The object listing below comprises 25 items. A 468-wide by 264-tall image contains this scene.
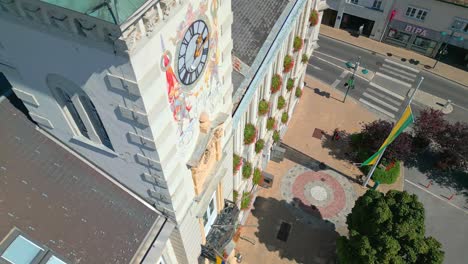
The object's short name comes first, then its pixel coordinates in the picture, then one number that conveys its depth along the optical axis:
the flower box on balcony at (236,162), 28.60
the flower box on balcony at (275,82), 32.91
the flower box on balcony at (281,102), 37.59
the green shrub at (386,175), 43.12
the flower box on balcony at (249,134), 30.11
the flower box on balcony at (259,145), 34.94
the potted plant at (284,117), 42.32
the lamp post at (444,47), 56.09
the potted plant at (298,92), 47.37
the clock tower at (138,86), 11.62
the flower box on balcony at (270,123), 36.71
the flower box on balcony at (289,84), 38.72
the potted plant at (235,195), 31.69
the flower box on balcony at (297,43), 35.81
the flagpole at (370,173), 39.67
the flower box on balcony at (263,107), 31.41
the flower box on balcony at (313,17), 39.19
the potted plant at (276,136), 41.62
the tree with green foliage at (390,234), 27.38
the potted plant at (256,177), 37.55
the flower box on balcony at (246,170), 32.78
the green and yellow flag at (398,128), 31.81
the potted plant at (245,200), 35.59
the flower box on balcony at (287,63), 34.72
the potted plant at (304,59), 42.81
